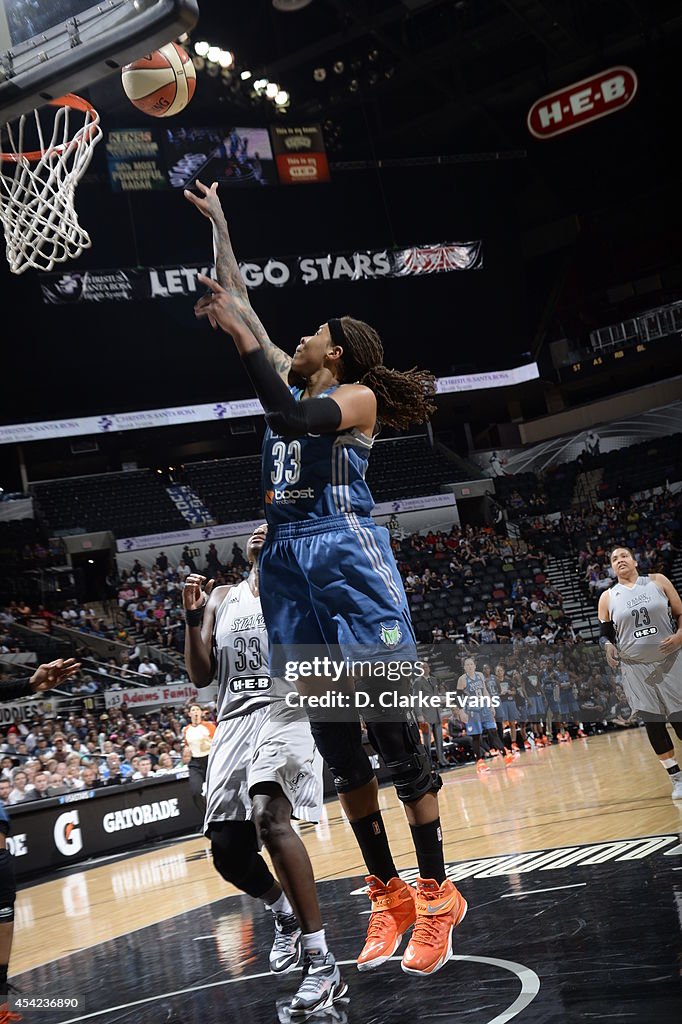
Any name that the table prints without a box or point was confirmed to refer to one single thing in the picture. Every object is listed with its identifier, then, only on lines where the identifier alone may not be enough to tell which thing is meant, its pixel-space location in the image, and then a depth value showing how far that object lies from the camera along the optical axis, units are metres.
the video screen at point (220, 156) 24.05
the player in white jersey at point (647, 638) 8.20
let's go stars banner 23.34
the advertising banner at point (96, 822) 11.52
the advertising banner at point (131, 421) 24.83
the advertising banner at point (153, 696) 17.11
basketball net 6.45
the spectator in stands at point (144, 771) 13.50
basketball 5.89
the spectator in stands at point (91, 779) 12.99
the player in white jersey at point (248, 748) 4.45
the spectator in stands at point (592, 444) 31.20
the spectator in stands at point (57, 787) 12.26
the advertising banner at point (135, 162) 23.36
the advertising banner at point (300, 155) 25.41
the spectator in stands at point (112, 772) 13.36
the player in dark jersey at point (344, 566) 3.43
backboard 4.59
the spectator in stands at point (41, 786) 11.99
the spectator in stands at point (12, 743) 14.01
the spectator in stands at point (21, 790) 11.77
